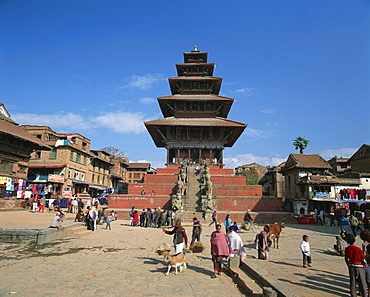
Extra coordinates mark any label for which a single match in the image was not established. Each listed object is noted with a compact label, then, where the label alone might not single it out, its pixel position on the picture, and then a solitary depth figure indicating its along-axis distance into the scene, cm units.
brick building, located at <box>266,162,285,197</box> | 4761
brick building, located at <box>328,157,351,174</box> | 4597
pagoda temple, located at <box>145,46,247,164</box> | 3102
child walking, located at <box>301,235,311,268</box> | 719
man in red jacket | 489
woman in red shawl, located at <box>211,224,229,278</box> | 673
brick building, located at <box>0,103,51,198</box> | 2247
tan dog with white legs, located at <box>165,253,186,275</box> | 683
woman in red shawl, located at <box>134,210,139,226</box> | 1777
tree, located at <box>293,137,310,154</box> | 4659
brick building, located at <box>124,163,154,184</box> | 6809
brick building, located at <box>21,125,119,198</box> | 3438
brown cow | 1020
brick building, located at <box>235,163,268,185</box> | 5229
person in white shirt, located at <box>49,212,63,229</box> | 1120
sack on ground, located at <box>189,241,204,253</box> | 820
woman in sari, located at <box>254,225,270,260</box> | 795
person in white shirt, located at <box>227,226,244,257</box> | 767
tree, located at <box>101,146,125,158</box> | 5584
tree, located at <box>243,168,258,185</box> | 5062
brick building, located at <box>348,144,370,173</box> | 3812
